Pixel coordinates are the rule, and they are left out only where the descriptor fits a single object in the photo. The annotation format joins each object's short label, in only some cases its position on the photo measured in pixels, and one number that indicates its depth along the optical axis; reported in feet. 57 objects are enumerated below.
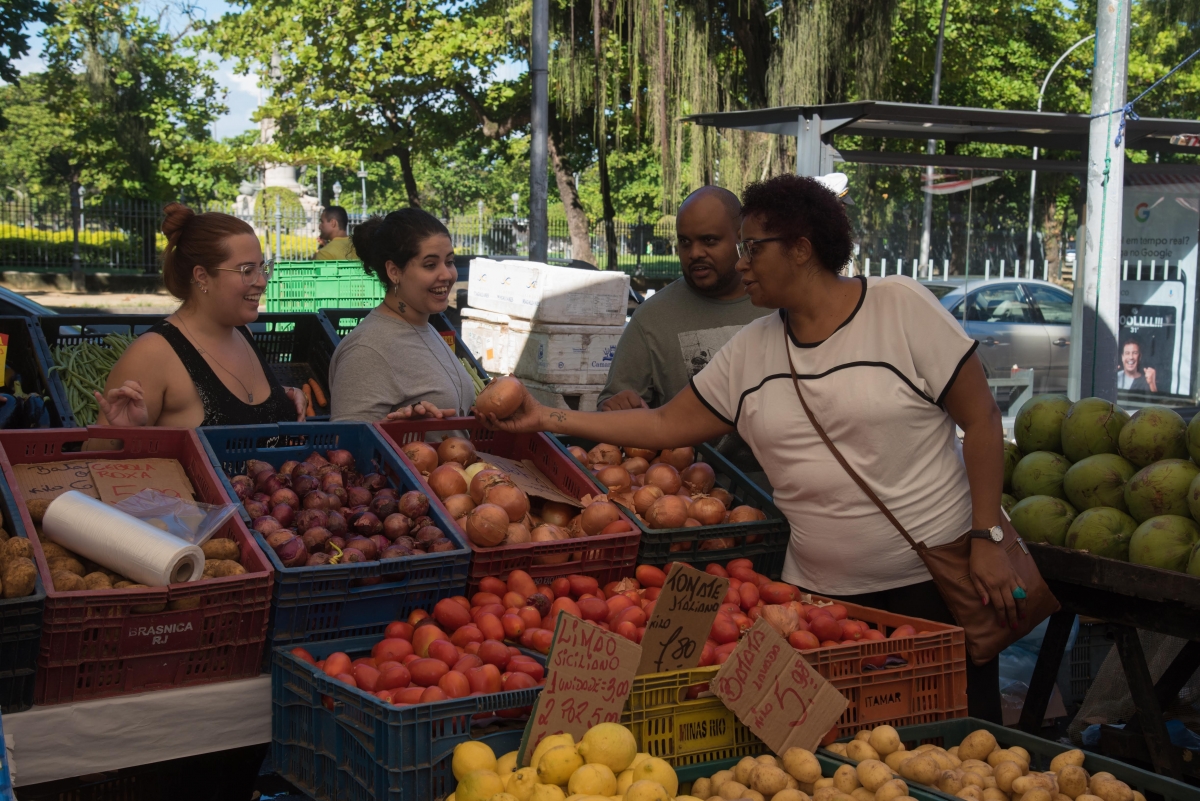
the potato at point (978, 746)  8.45
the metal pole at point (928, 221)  30.91
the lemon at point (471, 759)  7.19
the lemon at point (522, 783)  6.93
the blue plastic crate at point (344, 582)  8.70
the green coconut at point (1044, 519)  12.32
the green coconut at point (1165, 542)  11.11
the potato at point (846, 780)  7.69
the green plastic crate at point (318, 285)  32.42
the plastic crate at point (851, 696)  8.00
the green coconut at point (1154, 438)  12.42
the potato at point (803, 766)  7.81
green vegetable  15.61
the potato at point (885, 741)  8.25
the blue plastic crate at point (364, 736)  7.20
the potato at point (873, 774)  7.55
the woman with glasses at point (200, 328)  11.24
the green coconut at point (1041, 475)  13.10
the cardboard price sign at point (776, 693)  7.95
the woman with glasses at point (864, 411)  9.49
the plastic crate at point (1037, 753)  7.67
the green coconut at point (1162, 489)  11.77
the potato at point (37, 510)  9.05
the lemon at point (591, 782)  6.88
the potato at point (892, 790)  7.29
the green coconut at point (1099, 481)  12.42
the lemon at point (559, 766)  7.02
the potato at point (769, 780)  7.55
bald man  12.80
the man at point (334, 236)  34.45
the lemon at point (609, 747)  7.14
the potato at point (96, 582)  8.04
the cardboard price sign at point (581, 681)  7.29
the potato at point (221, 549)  8.77
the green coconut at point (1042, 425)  13.61
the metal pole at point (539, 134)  38.42
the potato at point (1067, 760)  8.02
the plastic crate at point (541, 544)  9.85
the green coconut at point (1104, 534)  11.71
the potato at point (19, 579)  7.53
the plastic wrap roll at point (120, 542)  8.11
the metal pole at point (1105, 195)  24.44
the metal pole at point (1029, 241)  35.60
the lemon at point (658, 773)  7.14
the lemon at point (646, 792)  6.67
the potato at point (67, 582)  7.86
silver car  36.47
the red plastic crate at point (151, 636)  7.76
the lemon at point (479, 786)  6.85
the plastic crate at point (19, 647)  7.44
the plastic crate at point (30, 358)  15.23
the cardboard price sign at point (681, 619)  8.02
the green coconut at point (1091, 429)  13.02
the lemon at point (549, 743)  7.18
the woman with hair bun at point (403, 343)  12.07
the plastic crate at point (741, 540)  10.68
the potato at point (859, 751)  8.09
